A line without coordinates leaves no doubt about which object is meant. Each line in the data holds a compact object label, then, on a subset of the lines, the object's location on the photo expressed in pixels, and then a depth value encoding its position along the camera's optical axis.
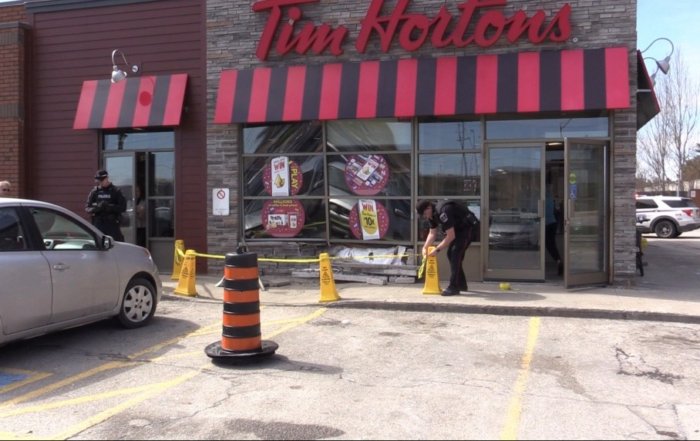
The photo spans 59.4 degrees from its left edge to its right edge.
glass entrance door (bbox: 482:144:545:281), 10.45
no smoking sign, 11.74
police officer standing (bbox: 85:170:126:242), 10.12
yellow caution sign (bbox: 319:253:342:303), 9.20
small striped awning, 11.77
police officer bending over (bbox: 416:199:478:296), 9.20
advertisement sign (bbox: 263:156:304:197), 11.57
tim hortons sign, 10.06
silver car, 5.99
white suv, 23.28
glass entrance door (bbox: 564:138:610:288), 9.84
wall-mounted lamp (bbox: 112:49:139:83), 11.45
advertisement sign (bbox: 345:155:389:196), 11.12
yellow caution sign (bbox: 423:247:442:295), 9.41
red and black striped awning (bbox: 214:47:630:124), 9.70
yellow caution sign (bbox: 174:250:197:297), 9.91
